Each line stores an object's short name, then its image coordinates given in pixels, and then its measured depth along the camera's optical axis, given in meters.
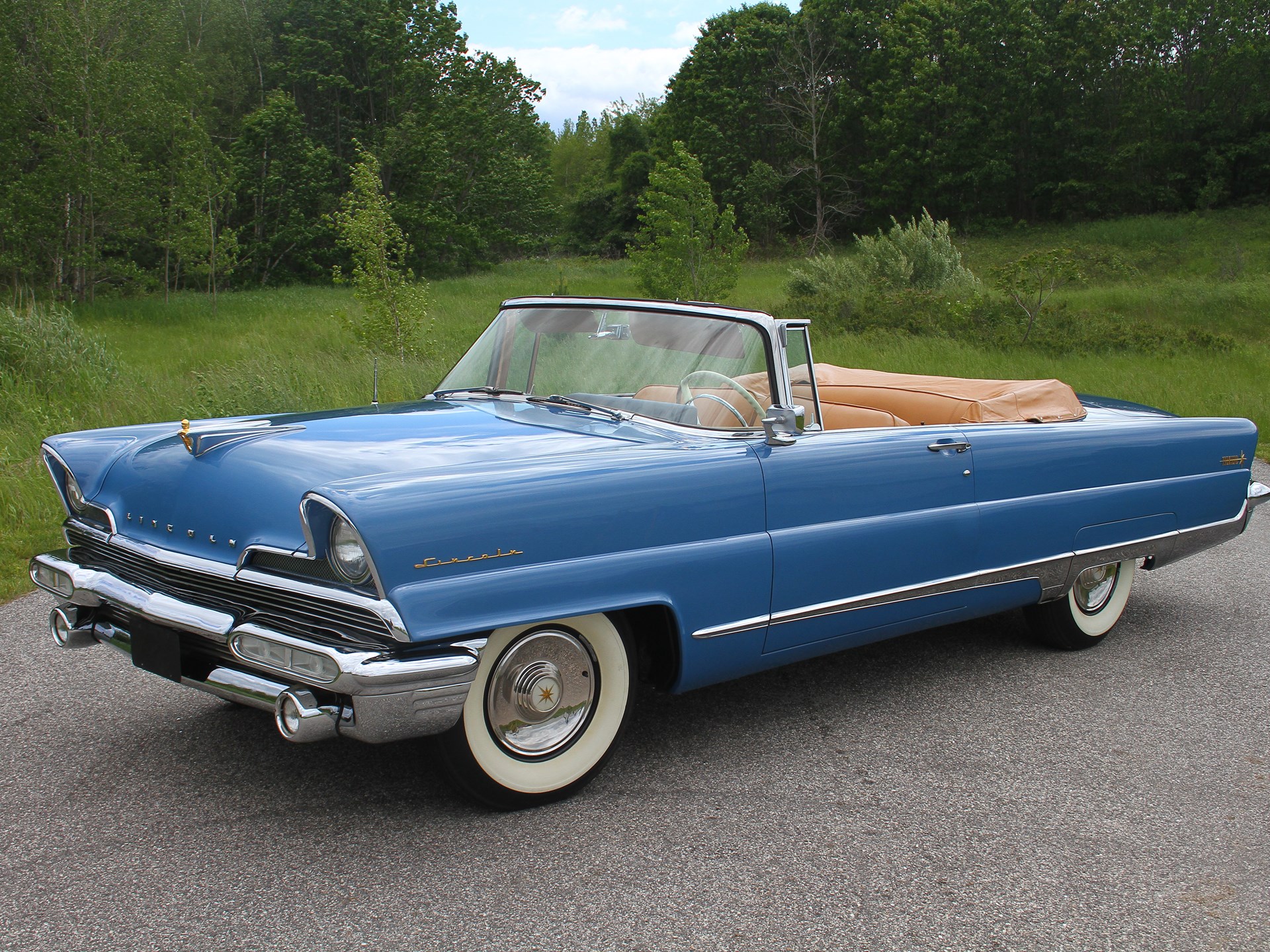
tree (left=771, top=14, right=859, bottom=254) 50.94
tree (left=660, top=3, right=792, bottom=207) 53.50
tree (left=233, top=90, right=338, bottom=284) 40.06
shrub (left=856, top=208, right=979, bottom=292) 23.72
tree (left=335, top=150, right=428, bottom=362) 12.95
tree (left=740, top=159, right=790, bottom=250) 48.75
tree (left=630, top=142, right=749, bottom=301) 22.17
